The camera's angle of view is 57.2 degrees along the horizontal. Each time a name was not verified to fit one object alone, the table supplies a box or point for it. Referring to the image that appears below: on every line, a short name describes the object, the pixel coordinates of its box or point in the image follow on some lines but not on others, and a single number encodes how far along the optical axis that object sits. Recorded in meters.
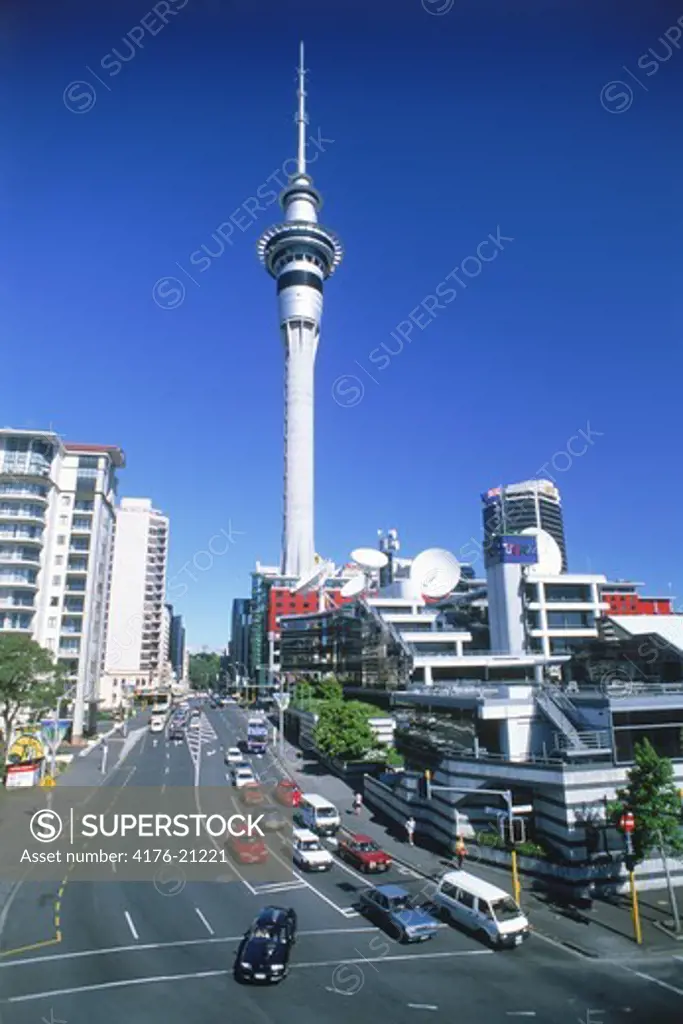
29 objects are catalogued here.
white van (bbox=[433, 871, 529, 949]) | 22.44
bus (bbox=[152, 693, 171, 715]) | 104.30
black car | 19.16
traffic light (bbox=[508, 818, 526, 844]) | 31.20
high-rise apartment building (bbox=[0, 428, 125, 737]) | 70.69
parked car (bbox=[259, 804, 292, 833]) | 38.53
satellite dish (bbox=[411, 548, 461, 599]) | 89.44
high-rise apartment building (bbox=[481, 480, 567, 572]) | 76.34
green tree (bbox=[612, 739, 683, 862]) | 25.52
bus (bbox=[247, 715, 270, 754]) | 67.75
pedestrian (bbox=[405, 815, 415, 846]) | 36.23
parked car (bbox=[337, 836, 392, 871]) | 31.20
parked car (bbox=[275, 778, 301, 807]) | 45.01
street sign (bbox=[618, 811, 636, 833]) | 25.23
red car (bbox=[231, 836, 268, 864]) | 31.97
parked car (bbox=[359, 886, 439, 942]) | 22.72
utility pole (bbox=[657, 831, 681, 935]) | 23.78
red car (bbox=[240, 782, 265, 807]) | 44.44
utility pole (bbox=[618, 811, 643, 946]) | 23.73
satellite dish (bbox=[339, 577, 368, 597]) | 109.62
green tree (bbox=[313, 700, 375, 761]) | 52.75
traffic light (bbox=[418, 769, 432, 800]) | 30.34
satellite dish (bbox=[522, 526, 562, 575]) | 78.62
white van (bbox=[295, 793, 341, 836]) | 37.69
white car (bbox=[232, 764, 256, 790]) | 48.69
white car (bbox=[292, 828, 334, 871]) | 31.44
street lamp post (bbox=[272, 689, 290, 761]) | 64.57
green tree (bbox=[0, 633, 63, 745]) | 52.75
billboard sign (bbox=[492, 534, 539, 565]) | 74.12
